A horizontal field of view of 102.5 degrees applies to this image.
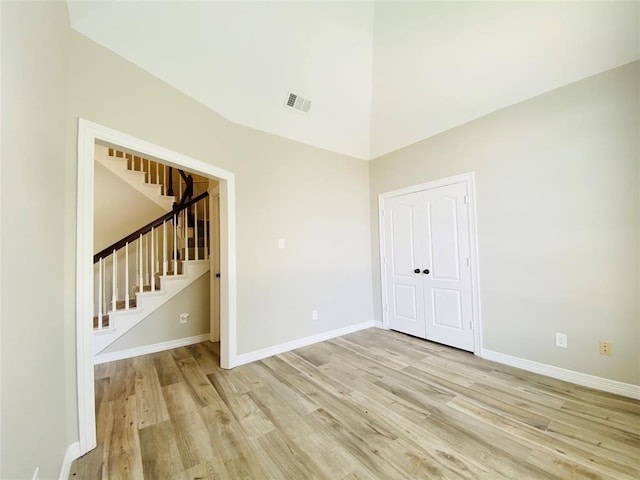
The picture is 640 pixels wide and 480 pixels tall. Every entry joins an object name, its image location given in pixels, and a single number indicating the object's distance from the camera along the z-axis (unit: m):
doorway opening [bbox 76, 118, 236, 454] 1.60
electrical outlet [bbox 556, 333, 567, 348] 2.34
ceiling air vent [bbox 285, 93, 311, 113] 2.95
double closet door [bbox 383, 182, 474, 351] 3.01
